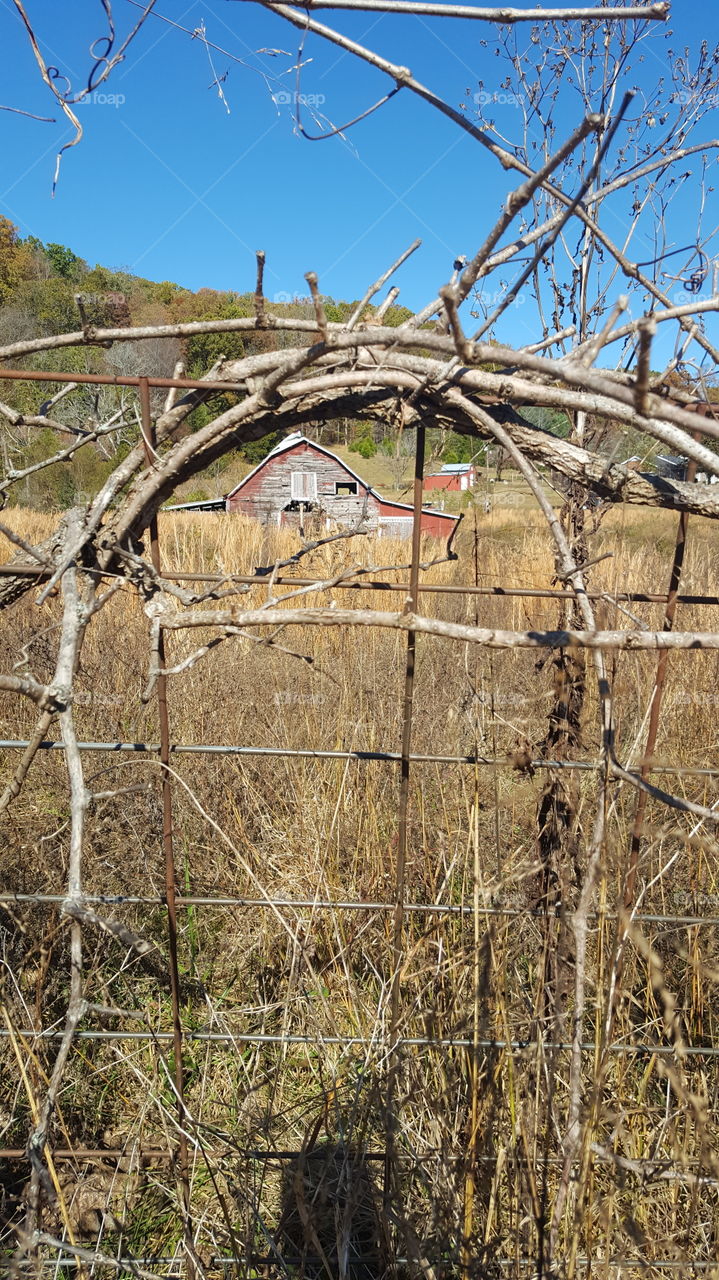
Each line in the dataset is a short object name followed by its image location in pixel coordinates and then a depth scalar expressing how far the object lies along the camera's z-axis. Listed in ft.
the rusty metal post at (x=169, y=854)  4.41
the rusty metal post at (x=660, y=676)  4.66
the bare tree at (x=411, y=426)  3.46
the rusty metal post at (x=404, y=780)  4.34
